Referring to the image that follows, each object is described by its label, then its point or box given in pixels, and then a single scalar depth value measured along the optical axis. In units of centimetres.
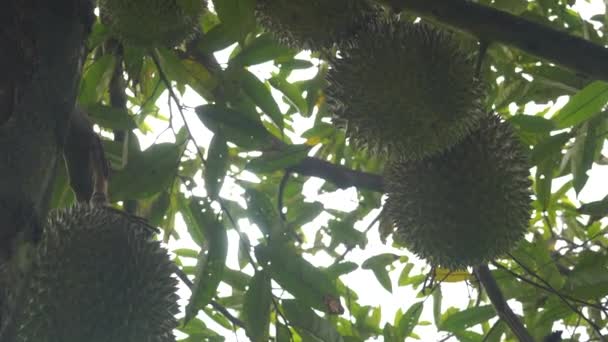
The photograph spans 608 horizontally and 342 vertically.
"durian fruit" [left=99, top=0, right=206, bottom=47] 187
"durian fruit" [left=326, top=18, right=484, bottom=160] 180
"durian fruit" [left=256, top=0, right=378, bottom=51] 185
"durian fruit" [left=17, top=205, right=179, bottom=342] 143
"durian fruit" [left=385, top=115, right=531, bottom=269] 191
